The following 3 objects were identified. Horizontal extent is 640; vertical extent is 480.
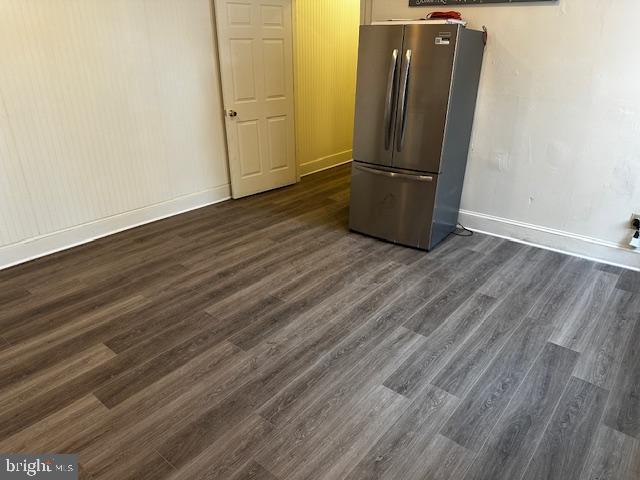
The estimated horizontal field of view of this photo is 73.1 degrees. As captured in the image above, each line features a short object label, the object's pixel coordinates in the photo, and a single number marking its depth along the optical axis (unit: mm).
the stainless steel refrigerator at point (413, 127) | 3086
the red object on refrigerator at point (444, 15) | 3395
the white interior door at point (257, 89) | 4195
